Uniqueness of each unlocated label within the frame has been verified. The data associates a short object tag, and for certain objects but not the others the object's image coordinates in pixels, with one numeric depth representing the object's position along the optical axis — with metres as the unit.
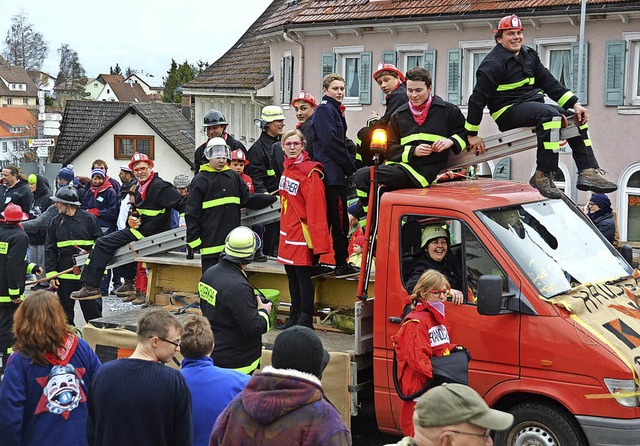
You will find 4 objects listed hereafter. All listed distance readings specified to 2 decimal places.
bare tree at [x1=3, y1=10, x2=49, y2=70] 114.38
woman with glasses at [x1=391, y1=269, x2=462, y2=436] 6.76
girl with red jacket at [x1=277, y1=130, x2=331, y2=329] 8.79
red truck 6.68
